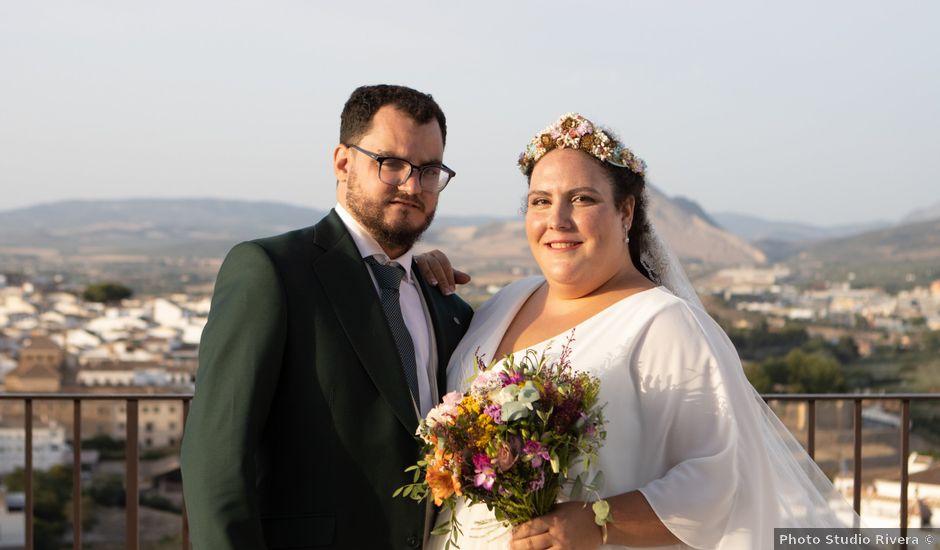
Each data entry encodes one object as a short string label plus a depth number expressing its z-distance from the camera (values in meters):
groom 2.25
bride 2.34
